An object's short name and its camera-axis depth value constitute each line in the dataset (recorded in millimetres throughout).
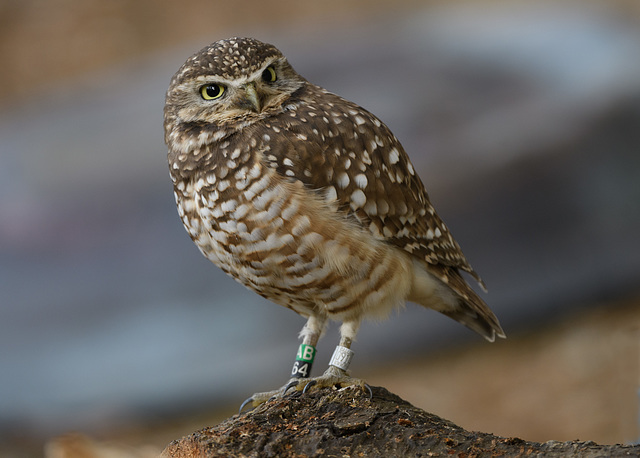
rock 4882
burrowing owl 4932
